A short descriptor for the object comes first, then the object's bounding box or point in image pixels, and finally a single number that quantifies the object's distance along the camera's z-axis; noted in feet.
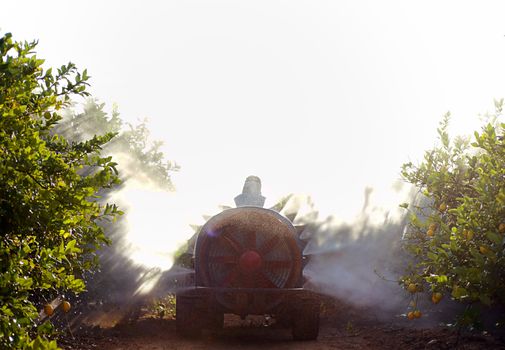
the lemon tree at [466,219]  15.71
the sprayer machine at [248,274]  32.86
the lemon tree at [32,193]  11.86
